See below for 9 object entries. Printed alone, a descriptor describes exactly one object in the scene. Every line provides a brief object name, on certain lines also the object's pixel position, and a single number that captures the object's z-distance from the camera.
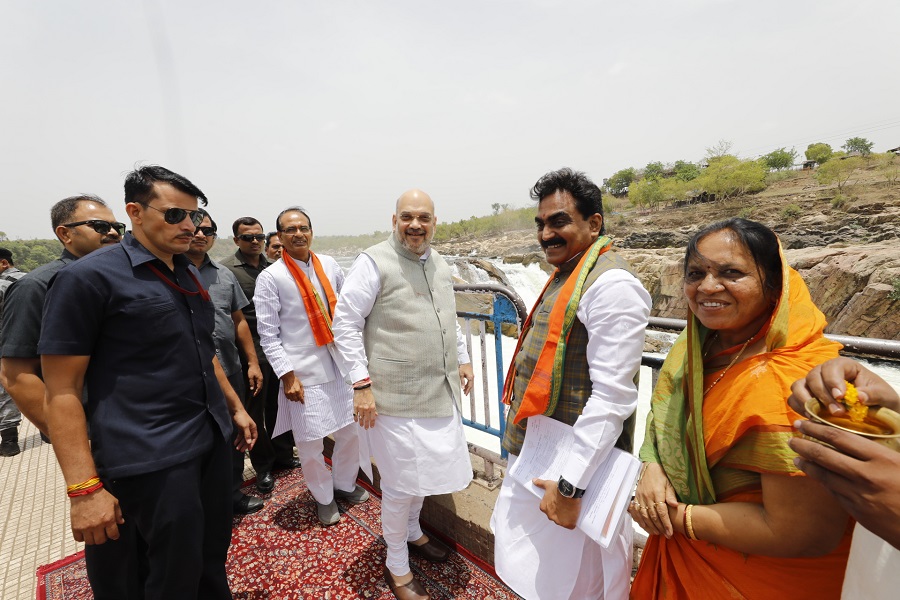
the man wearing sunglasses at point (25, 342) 1.61
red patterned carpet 2.15
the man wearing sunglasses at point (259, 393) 3.22
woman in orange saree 0.95
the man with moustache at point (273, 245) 3.96
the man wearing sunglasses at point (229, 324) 2.80
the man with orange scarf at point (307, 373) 2.71
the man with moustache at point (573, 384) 1.32
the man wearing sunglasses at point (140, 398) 1.35
